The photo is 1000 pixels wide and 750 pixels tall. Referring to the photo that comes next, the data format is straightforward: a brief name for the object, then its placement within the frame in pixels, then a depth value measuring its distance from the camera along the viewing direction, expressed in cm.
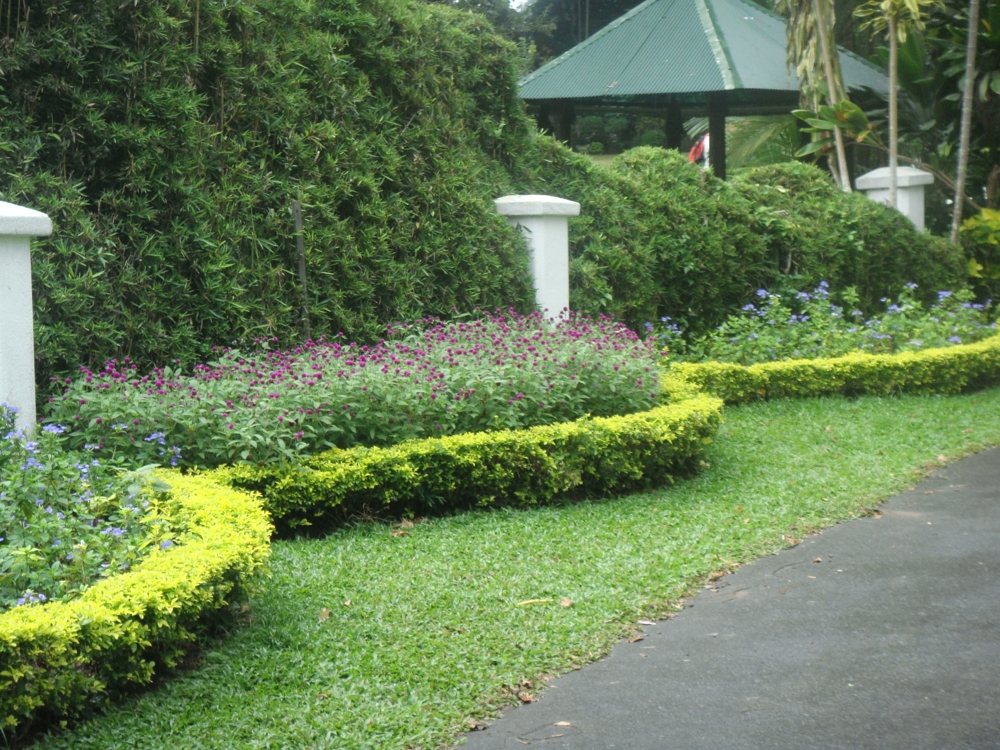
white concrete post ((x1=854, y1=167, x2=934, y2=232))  1406
